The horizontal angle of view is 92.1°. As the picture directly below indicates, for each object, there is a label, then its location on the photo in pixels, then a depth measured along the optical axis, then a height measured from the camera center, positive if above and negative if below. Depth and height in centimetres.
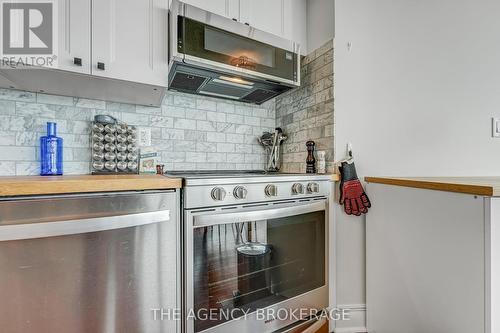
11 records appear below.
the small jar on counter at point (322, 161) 168 +4
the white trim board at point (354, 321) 160 -103
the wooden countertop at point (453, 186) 83 -8
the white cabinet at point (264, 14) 161 +106
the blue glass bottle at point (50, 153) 133 +8
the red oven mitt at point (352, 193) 155 -17
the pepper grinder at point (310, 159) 177 +6
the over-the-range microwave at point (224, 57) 131 +67
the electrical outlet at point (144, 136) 164 +21
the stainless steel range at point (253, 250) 109 -43
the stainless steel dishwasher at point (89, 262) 80 -35
